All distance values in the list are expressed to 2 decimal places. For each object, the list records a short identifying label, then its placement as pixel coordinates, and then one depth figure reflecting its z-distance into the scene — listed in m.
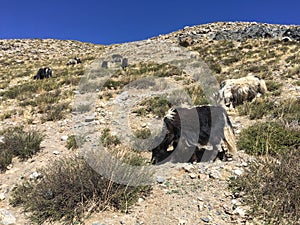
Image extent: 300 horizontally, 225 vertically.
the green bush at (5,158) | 5.45
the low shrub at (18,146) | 5.65
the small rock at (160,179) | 4.45
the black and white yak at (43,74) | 17.28
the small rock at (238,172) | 4.46
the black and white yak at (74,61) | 23.02
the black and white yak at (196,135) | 5.11
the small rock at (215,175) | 4.44
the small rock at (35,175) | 4.86
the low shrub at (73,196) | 3.76
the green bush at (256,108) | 7.12
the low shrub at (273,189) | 3.43
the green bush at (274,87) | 9.13
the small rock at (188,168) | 4.70
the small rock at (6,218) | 3.73
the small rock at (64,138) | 6.98
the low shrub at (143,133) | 6.74
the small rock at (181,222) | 3.49
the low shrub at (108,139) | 6.31
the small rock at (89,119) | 8.37
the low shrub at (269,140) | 5.07
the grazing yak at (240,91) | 8.71
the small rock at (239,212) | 3.57
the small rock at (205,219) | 3.53
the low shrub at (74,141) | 6.34
